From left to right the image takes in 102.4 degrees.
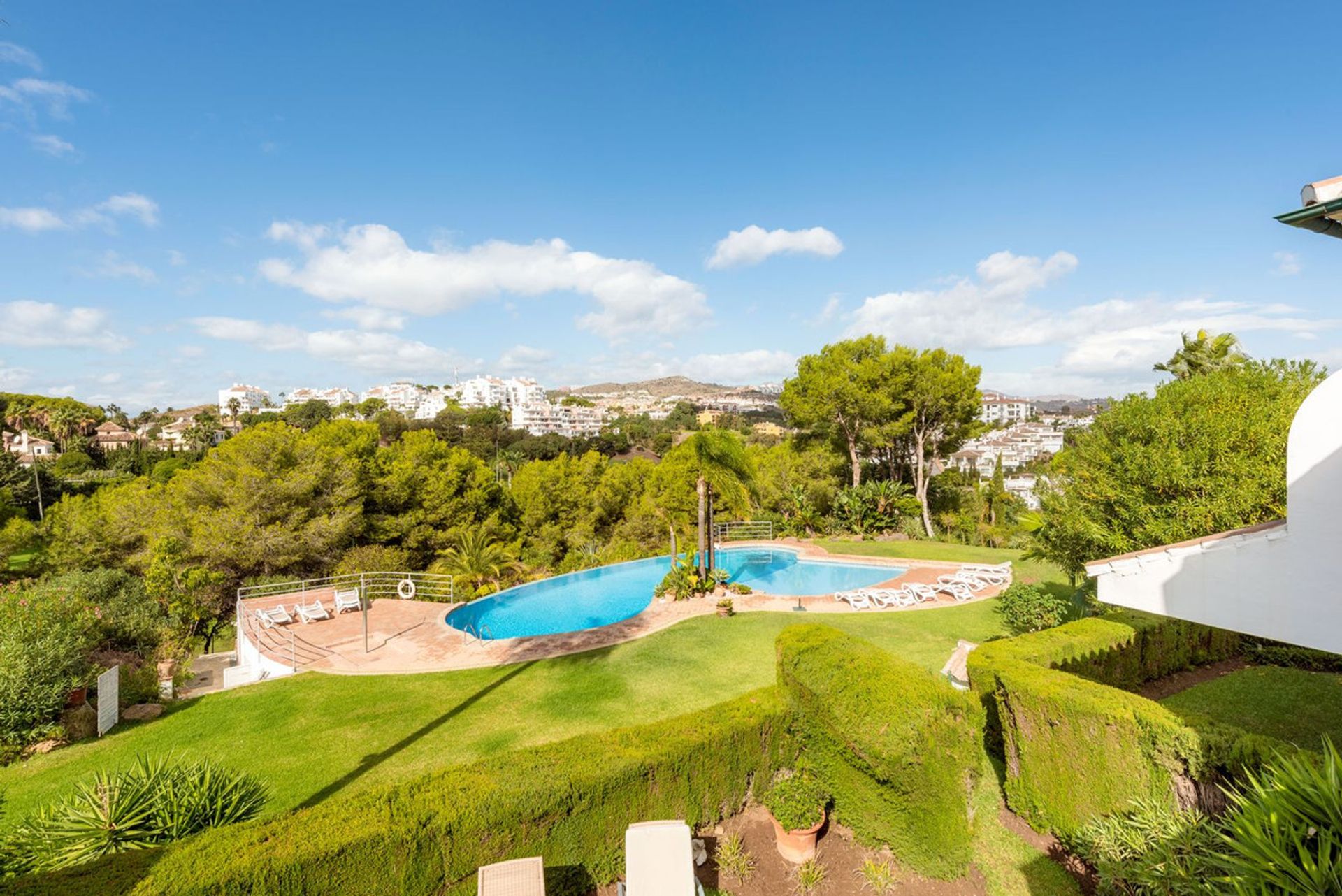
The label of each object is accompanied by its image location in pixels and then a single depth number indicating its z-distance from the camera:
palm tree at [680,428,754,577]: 15.94
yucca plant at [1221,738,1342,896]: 3.18
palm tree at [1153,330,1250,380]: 16.75
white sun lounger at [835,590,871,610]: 14.20
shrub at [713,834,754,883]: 5.27
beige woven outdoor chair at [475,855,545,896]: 4.21
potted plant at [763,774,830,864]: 5.41
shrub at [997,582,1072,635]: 9.62
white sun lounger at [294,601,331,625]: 13.34
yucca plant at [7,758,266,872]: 4.36
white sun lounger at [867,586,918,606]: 14.39
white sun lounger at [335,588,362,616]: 14.10
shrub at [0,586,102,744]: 7.20
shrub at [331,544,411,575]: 19.42
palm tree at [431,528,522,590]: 17.31
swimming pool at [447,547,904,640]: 15.17
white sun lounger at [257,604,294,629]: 13.04
